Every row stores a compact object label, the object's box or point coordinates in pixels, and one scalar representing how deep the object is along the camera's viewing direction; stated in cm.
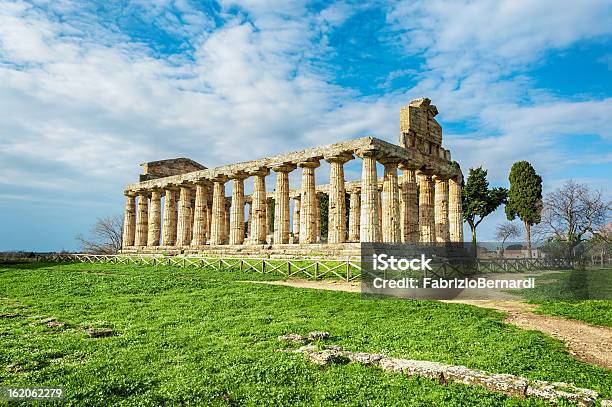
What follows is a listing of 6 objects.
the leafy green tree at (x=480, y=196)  5636
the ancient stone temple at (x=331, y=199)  3050
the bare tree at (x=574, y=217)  4109
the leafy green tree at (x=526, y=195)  4975
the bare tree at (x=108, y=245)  5992
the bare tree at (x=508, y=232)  6569
